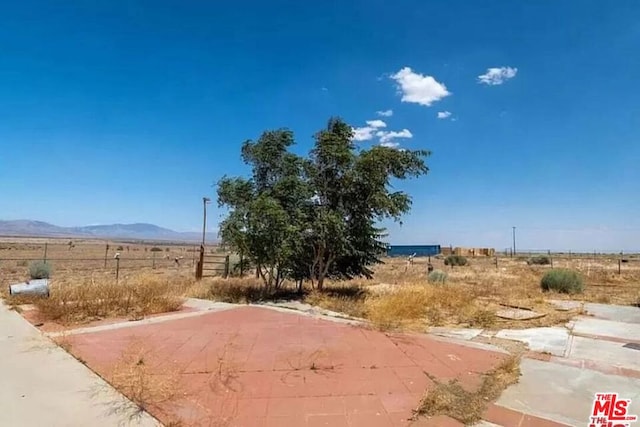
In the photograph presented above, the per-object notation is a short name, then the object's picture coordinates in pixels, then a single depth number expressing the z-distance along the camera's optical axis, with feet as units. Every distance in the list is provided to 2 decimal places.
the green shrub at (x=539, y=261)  125.16
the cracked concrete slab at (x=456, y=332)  23.85
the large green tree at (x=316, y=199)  34.69
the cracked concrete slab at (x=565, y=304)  36.47
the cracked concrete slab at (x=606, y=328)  26.10
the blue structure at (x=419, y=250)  225.56
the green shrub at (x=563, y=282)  48.51
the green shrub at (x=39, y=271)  46.75
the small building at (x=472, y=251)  204.27
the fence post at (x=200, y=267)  50.14
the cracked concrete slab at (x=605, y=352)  19.79
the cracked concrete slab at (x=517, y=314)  30.99
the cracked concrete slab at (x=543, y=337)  21.89
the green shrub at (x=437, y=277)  54.36
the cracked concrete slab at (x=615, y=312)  32.45
